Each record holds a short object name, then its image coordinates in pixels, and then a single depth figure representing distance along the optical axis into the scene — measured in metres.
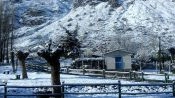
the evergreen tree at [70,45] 25.66
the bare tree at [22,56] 39.69
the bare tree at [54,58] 25.14
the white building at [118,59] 52.19
